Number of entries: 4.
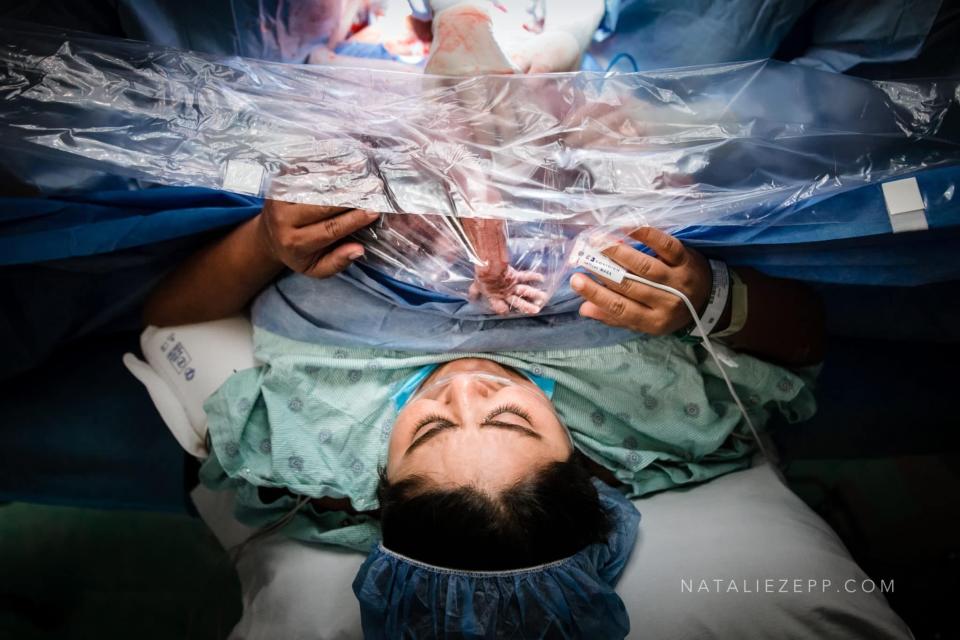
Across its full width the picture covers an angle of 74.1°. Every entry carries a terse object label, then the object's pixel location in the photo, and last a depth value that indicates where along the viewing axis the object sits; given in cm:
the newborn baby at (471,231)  86
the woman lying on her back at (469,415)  84
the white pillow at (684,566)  93
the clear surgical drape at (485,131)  84
